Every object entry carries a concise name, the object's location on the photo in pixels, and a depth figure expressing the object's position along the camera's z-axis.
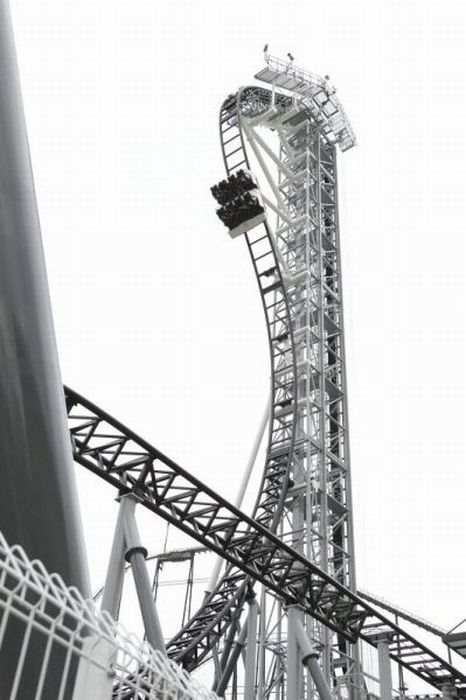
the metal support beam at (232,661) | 17.70
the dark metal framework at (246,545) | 13.23
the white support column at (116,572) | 12.34
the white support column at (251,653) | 16.84
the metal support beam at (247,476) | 20.08
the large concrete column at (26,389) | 5.35
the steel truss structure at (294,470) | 14.53
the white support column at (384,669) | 16.22
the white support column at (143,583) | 11.77
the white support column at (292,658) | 15.44
